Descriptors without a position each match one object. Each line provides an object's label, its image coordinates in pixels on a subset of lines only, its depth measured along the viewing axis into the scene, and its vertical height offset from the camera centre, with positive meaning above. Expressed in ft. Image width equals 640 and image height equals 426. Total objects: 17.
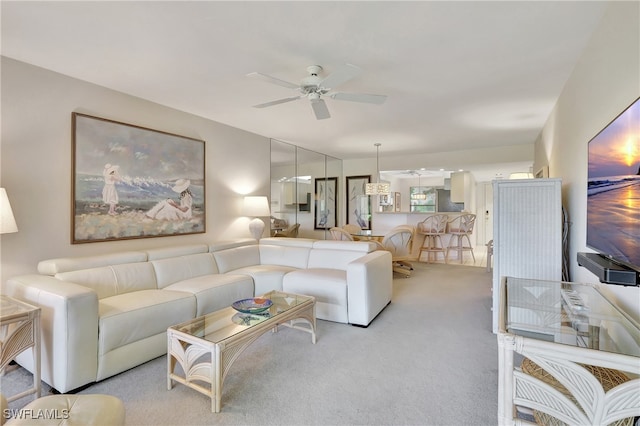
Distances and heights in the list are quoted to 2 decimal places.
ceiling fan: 7.29 +3.15
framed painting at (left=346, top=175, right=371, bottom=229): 24.43 +0.27
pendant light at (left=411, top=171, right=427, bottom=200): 30.04 +1.34
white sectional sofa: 6.46 -2.41
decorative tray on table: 7.72 -2.51
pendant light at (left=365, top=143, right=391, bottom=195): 21.26 +1.41
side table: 6.00 -2.58
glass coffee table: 5.94 -2.76
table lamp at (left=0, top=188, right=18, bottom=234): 6.82 -0.22
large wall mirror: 17.97 +1.11
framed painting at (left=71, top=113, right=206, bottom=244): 9.50 +0.89
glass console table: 3.28 -1.88
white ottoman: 3.84 -2.65
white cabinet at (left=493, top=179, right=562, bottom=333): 8.55 -0.57
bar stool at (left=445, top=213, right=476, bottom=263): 21.29 -1.37
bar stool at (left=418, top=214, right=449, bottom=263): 21.65 -1.66
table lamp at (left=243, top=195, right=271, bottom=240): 14.75 -0.10
